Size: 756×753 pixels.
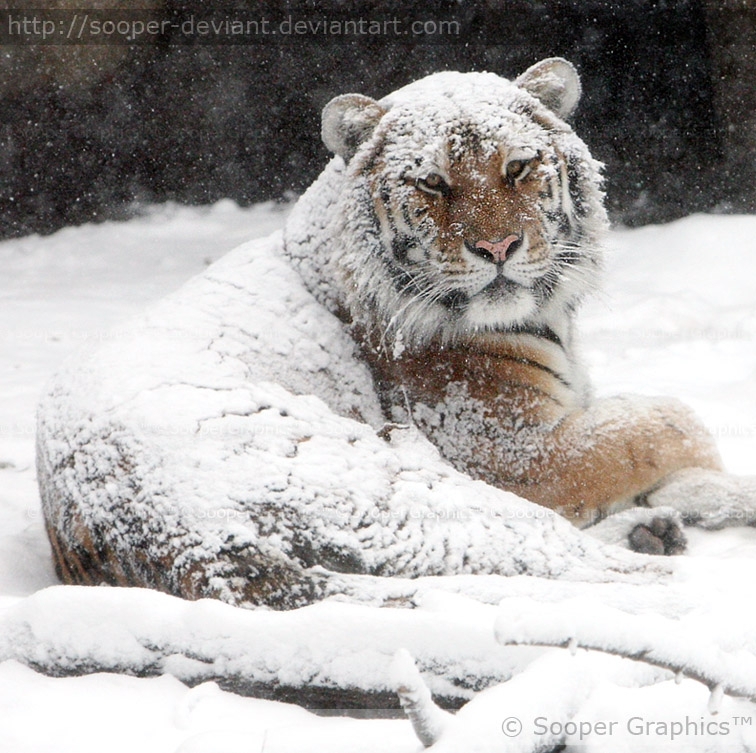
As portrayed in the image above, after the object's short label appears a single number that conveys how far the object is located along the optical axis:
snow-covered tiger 14.52
